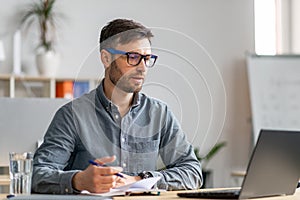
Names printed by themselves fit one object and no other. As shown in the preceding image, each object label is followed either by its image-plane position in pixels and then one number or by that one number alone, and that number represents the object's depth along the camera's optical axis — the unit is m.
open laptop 1.93
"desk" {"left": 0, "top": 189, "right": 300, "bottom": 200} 2.06
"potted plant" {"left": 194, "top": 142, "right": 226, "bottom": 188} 5.71
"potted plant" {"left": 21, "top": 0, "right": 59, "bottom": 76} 5.31
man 2.35
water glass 2.12
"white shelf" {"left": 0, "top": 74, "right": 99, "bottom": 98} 5.24
